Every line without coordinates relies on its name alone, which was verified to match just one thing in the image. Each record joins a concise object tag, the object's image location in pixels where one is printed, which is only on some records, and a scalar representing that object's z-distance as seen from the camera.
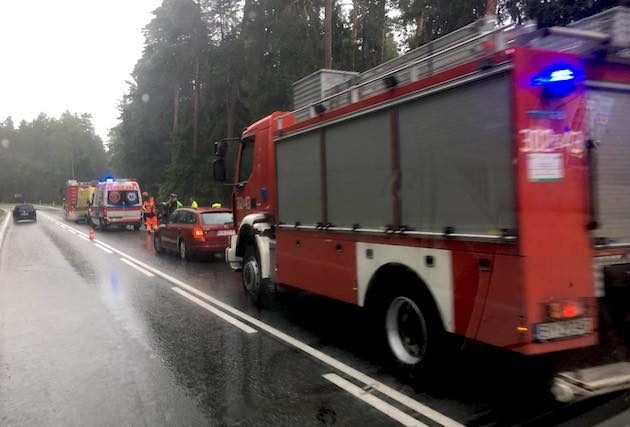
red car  13.69
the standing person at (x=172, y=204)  21.07
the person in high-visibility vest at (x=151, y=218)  23.80
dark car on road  39.75
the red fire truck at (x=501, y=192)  3.73
